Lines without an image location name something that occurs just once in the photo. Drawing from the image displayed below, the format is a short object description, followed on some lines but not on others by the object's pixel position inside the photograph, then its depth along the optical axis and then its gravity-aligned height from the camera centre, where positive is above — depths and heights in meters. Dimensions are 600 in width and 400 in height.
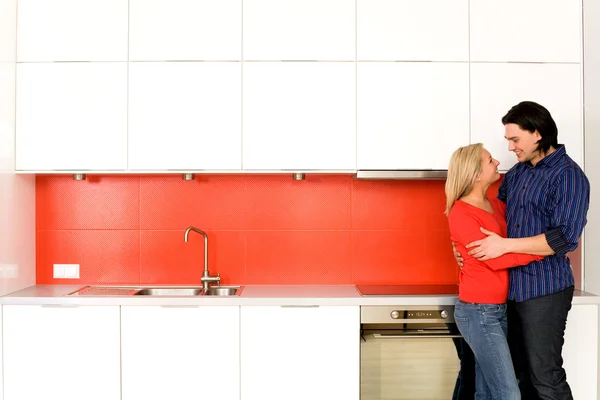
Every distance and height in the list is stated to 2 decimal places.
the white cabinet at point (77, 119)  2.82 +0.42
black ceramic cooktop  2.74 -0.49
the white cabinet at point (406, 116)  2.82 +0.44
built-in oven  2.62 -0.76
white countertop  2.62 -0.50
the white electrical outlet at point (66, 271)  3.15 -0.43
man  2.27 -0.18
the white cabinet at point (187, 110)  2.81 +0.47
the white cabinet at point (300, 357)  2.62 -0.77
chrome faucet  3.01 -0.44
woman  2.30 -0.32
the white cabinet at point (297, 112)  2.81 +0.46
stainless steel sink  3.02 -0.52
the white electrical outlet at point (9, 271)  2.75 -0.38
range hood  2.81 +0.14
